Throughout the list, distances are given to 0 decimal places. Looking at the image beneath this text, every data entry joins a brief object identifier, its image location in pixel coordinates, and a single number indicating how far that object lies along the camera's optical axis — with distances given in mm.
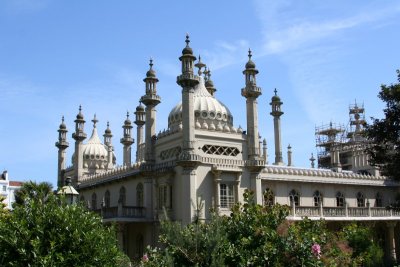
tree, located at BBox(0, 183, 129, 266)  12141
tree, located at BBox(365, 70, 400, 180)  26328
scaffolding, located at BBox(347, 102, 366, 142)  52650
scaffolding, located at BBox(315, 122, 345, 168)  53000
